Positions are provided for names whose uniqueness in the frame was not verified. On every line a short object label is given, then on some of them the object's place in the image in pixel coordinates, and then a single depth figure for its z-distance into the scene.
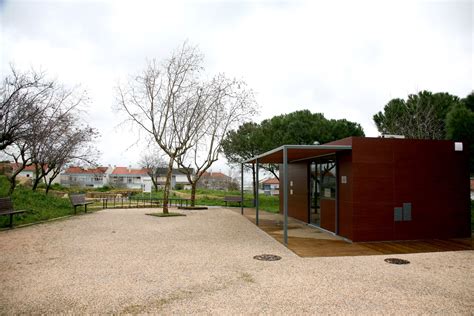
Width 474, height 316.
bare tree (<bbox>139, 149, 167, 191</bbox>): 47.53
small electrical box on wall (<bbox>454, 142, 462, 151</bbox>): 8.98
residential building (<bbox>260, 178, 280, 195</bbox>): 55.67
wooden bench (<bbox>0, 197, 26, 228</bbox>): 9.92
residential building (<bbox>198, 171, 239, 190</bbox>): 39.81
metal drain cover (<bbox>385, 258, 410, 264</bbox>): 6.28
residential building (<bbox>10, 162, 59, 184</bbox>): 61.92
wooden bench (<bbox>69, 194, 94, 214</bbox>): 14.70
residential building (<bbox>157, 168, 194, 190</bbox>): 57.21
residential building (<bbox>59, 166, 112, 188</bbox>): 64.50
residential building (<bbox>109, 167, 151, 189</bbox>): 67.56
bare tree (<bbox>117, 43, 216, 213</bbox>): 15.85
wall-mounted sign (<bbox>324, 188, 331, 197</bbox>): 10.02
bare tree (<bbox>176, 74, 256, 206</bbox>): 17.53
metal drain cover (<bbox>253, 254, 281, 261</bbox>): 6.56
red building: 8.41
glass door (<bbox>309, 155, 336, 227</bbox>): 9.75
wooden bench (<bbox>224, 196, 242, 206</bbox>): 20.25
